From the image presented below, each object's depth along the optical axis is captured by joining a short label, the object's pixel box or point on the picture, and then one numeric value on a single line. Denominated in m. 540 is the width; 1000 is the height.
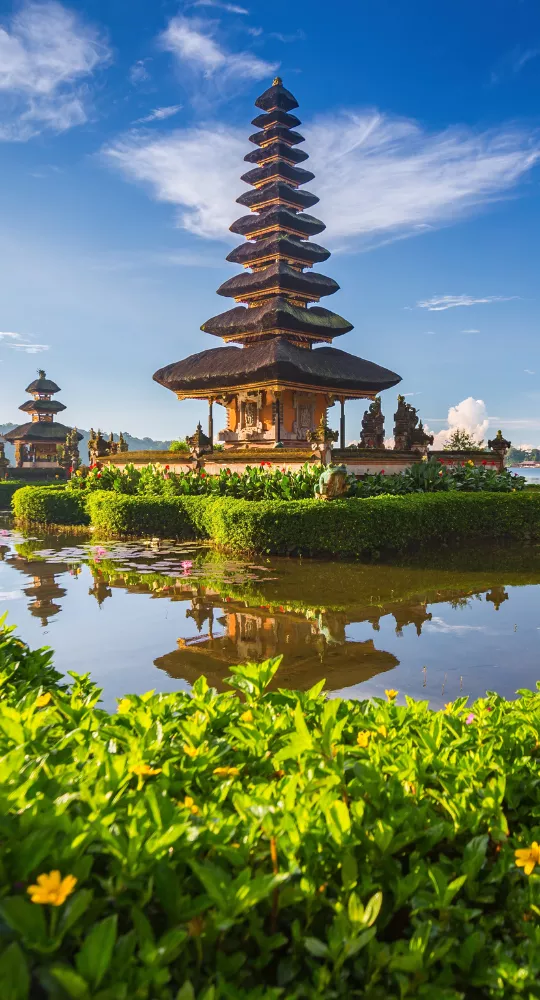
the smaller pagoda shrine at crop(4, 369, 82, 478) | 46.25
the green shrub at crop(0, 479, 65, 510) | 28.73
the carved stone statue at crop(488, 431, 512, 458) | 22.81
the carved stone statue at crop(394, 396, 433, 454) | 21.86
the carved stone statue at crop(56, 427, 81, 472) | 39.03
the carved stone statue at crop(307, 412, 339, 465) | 16.42
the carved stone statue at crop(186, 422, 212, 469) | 20.55
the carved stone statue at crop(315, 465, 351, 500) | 13.41
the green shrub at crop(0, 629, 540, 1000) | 1.21
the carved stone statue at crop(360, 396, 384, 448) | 26.08
